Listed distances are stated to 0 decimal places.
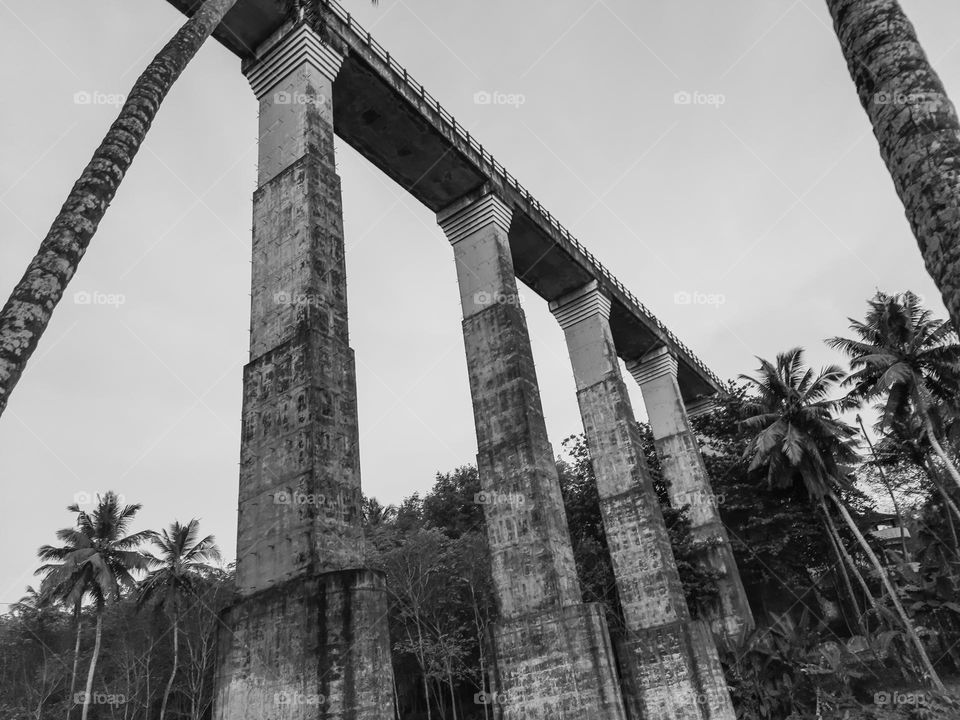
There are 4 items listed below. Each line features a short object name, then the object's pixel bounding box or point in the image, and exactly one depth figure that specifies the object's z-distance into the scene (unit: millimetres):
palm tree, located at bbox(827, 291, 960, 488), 22891
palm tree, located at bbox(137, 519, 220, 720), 30750
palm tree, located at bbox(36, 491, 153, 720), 27078
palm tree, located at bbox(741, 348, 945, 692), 25672
